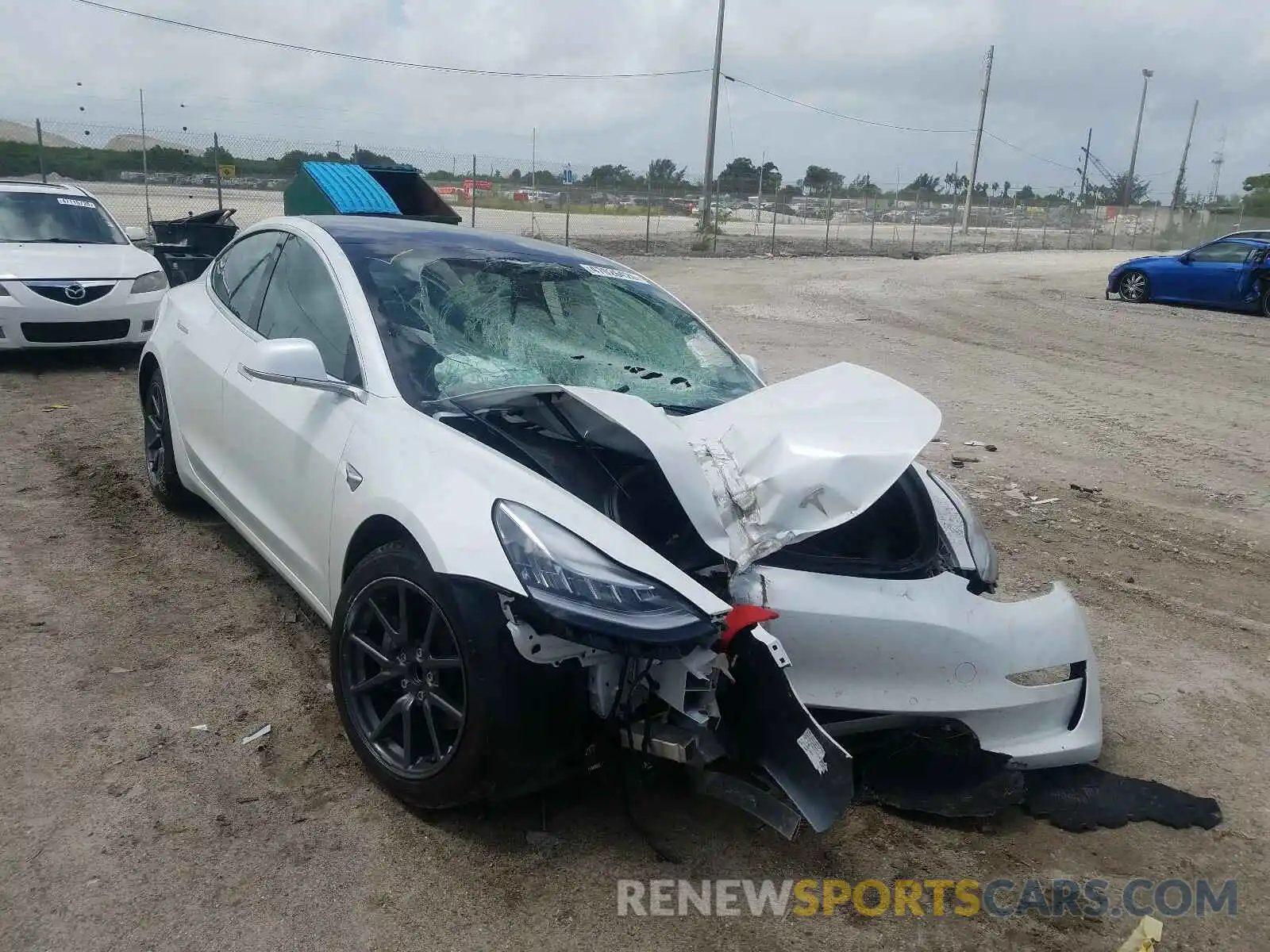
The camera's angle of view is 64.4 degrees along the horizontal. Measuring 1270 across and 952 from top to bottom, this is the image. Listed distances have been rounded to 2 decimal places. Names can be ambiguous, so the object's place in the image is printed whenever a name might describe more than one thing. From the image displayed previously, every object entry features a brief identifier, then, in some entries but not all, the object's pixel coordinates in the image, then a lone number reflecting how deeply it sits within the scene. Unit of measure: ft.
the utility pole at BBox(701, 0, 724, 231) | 94.21
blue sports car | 55.83
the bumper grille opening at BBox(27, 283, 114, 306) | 28.45
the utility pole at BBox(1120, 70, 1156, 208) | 195.21
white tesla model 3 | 8.39
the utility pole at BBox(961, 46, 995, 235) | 150.10
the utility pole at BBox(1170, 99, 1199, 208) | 171.36
